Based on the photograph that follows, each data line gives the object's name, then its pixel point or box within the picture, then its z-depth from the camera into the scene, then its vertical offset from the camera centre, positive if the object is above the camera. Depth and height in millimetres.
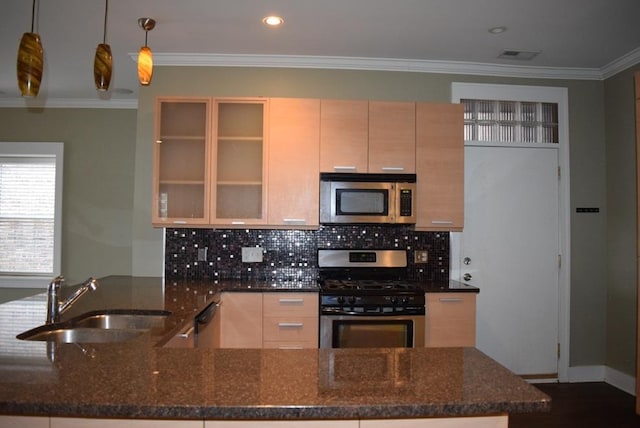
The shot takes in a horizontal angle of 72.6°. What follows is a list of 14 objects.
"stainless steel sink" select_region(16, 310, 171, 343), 1782 -462
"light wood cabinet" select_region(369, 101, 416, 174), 3311 +692
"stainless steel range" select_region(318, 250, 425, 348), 2951 -607
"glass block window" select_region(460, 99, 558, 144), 3729 +929
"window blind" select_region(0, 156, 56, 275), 4691 +65
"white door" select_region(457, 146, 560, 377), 3652 -194
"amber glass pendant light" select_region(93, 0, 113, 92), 1740 +640
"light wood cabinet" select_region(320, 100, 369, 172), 3291 +688
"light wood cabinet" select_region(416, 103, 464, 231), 3330 +421
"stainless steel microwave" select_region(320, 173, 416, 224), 3264 +210
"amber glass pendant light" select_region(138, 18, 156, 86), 2088 +766
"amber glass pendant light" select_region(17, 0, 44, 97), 1423 +527
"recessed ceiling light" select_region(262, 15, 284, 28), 2855 +1370
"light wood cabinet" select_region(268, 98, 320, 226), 3279 +486
